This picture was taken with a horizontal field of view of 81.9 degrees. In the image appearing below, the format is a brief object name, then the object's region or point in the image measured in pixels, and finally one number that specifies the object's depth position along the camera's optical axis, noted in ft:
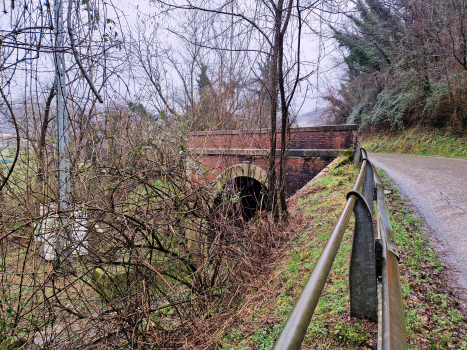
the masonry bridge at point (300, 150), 23.41
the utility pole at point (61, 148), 9.05
